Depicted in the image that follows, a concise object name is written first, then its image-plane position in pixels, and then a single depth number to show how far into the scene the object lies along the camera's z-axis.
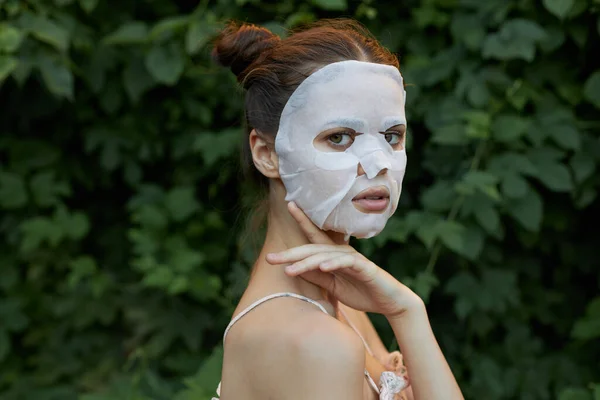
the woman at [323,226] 1.40
